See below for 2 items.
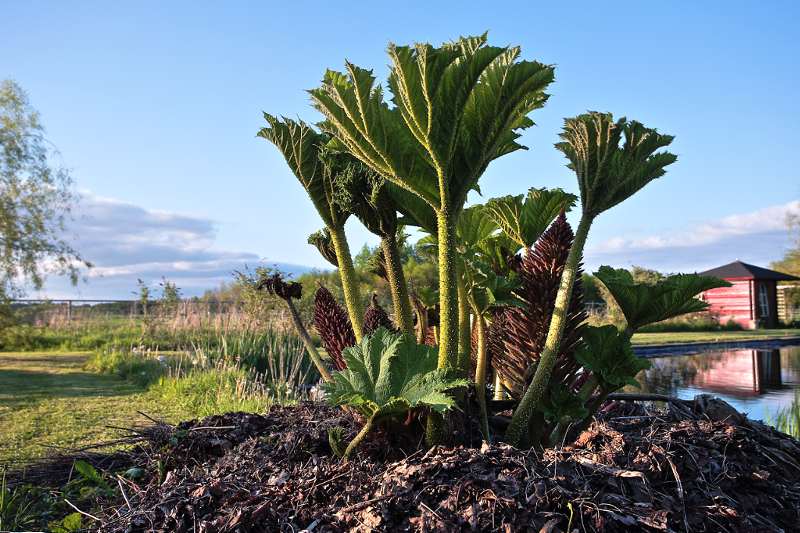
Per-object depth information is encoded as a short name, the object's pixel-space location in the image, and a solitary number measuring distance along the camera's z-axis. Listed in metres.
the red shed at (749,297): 34.81
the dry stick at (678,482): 1.59
